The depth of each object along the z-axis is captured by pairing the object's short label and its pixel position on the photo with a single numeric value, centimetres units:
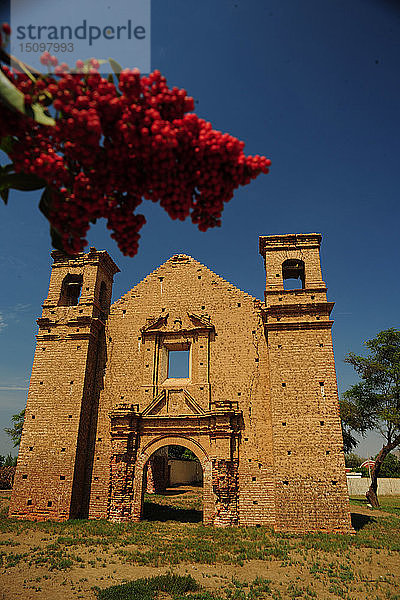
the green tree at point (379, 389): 2281
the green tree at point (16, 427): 3022
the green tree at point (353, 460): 5699
